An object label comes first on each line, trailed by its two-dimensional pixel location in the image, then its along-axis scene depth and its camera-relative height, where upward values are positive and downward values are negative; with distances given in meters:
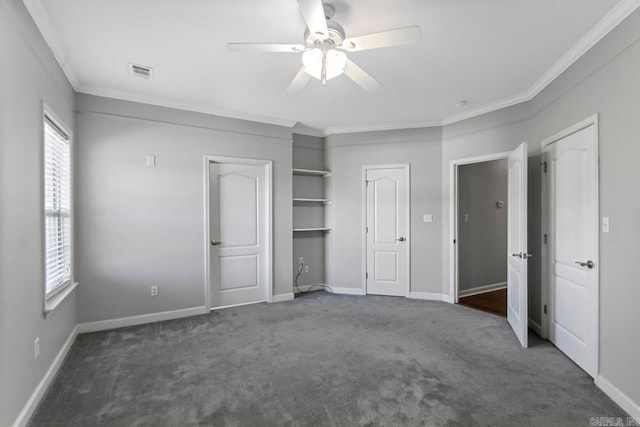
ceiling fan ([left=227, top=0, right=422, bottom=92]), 1.75 +1.02
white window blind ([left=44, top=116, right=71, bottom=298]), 2.59 +0.06
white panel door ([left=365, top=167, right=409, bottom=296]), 4.82 -0.29
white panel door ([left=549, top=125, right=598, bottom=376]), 2.46 -0.30
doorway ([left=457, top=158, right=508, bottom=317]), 4.96 -0.32
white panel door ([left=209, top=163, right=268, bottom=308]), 4.20 -0.29
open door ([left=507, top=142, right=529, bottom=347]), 3.06 -0.34
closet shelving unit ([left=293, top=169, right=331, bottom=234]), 4.93 +0.19
